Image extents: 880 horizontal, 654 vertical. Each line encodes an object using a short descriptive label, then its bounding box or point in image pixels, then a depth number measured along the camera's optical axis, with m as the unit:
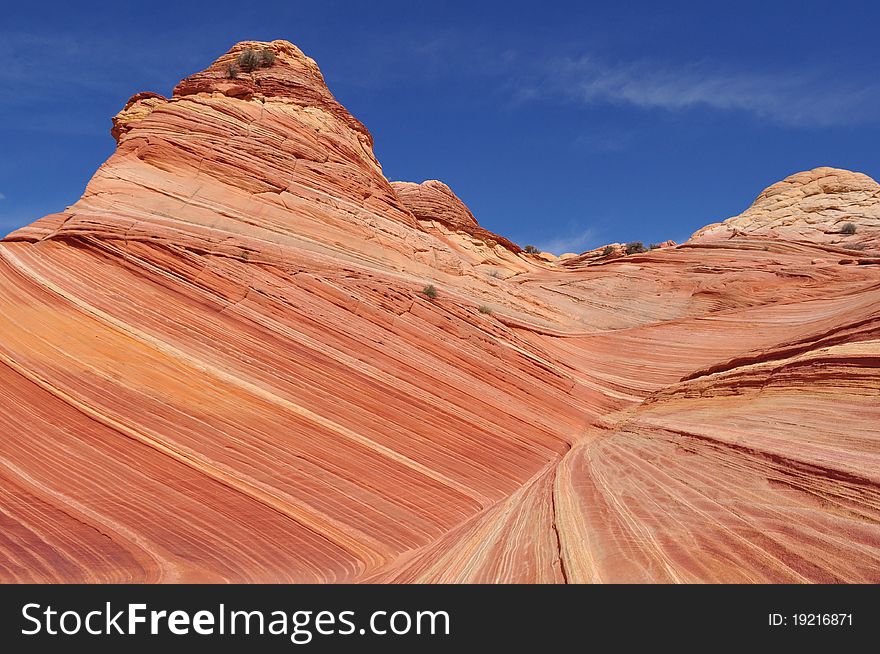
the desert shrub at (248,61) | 21.48
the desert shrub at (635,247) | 29.43
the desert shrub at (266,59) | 21.69
